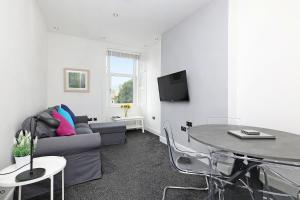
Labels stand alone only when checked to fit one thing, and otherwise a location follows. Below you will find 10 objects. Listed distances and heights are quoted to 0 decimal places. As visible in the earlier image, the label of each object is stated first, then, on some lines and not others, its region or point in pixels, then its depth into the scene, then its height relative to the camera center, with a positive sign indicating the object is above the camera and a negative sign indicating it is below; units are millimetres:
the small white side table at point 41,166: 1109 -636
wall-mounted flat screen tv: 3012 +289
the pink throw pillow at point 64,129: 2105 -442
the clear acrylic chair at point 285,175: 867 -510
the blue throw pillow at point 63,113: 2870 -277
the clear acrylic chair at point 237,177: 1226 -736
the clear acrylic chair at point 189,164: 1444 -717
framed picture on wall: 4109 +577
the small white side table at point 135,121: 4707 -758
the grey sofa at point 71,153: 1759 -736
